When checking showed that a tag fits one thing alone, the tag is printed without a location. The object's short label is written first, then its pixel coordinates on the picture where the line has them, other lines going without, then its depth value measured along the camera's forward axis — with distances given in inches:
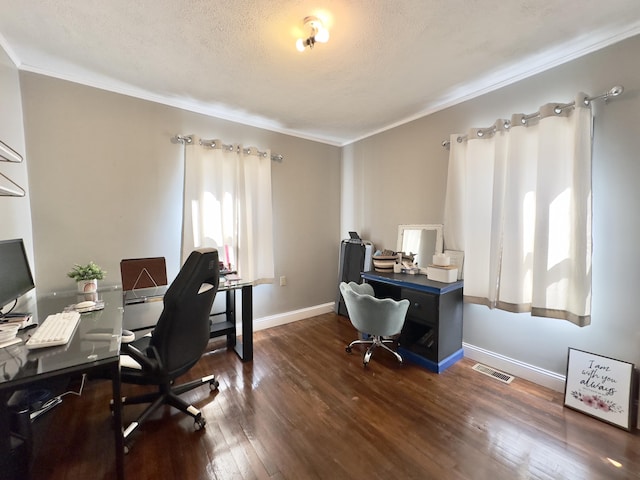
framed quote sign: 63.5
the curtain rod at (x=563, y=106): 64.9
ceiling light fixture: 59.1
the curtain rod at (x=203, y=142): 99.7
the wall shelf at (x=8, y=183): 56.8
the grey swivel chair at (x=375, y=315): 87.7
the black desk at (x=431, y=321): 87.8
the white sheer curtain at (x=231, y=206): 101.0
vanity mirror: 104.6
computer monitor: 55.4
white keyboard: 44.5
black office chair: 55.9
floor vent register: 83.7
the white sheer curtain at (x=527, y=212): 68.0
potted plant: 75.1
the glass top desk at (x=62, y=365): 37.5
